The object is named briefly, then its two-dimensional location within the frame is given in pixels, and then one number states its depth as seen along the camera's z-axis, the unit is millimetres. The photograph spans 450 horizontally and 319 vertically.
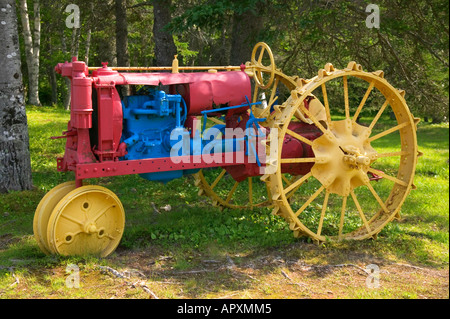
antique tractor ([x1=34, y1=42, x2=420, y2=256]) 5406
